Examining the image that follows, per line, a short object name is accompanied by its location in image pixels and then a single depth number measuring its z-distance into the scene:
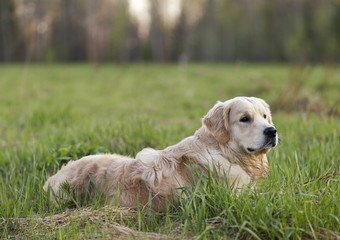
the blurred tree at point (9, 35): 40.50
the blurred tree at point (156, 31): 43.50
